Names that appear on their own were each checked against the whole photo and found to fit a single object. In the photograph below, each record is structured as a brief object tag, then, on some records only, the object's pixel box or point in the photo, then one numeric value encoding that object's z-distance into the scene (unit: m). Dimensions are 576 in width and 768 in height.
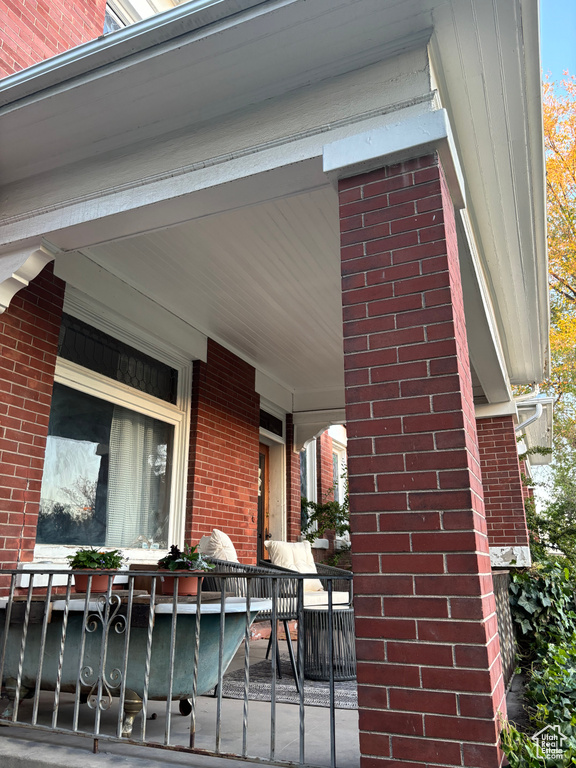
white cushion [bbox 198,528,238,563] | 4.37
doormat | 3.34
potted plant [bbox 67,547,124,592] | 3.16
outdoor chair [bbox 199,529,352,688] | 3.96
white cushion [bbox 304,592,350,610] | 4.49
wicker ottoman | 3.54
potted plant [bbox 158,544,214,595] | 2.95
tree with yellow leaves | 12.39
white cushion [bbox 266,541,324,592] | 5.38
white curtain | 4.50
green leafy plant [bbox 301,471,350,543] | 8.01
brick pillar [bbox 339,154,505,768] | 1.78
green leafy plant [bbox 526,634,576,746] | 2.26
